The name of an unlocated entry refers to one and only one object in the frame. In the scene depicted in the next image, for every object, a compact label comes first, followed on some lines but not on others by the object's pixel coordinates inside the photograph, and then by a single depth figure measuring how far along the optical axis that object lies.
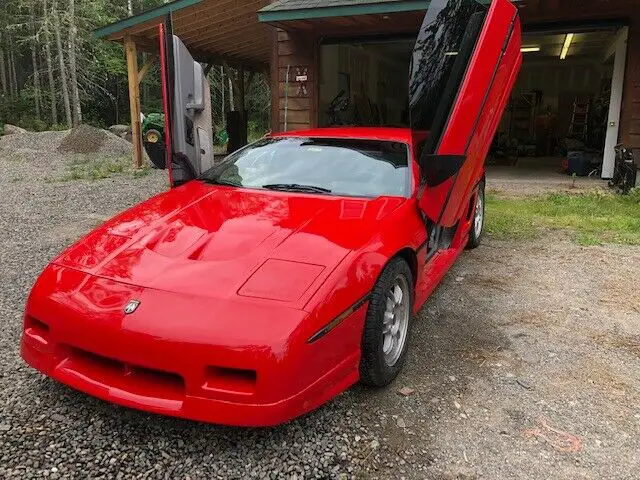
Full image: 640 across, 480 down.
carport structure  10.72
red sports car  2.16
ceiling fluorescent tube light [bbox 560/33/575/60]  13.07
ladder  16.36
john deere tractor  11.84
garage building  9.09
